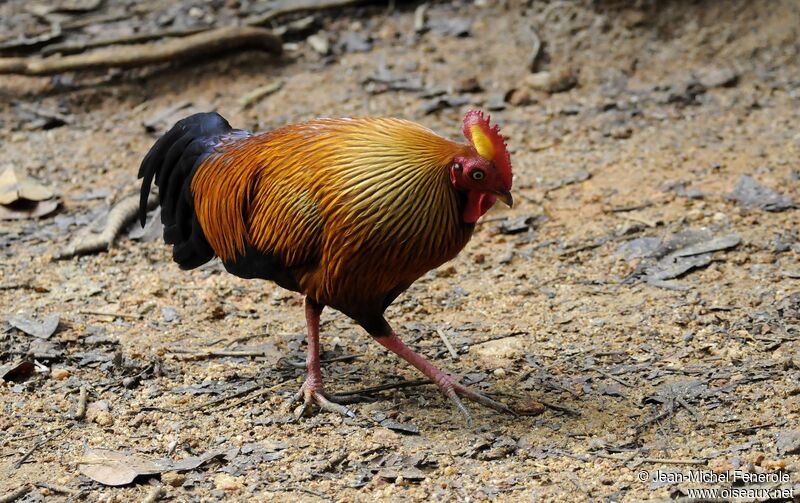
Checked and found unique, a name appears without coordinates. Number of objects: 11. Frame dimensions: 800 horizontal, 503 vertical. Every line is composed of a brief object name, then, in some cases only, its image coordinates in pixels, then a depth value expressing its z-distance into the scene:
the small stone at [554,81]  16.77
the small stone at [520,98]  16.59
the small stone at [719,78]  16.50
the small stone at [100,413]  9.14
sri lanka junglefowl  8.37
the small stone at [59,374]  10.04
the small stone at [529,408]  9.21
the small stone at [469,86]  16.97
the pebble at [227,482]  8.05
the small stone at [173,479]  8.06
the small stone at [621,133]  15.29
